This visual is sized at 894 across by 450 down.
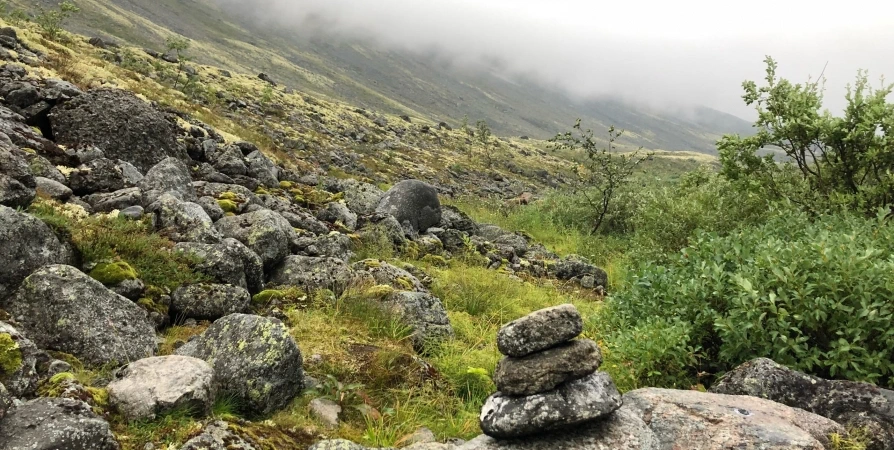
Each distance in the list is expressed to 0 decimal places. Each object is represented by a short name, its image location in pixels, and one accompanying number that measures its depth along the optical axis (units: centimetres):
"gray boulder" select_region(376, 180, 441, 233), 1934
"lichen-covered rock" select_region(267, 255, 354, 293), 1024
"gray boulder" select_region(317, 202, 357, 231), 1650
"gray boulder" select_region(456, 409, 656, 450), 502
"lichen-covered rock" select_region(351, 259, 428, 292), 1098
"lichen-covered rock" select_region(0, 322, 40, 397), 460
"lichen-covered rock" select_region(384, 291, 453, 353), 902
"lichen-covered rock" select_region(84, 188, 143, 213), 1019
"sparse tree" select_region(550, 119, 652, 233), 2677
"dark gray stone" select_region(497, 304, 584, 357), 550
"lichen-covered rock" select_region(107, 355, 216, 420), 493
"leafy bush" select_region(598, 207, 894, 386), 620
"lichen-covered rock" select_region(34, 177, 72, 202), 966
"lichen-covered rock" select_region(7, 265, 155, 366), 601
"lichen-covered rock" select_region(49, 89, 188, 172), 1412
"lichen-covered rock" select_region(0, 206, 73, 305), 651
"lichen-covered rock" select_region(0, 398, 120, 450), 393
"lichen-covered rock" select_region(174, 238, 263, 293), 899
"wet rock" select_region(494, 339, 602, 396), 528
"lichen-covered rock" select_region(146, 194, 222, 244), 987
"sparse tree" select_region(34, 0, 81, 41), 3350
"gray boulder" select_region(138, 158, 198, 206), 1233
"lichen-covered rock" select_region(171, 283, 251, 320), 809
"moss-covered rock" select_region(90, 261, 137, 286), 749
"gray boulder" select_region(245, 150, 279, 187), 1828
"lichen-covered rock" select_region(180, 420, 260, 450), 459
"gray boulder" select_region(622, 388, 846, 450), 473
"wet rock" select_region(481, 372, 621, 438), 507
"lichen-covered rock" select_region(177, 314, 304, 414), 601
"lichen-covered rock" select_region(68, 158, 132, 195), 1116
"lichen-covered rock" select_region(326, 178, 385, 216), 2031
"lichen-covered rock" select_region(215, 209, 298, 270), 1052
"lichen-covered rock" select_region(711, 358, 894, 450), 525
